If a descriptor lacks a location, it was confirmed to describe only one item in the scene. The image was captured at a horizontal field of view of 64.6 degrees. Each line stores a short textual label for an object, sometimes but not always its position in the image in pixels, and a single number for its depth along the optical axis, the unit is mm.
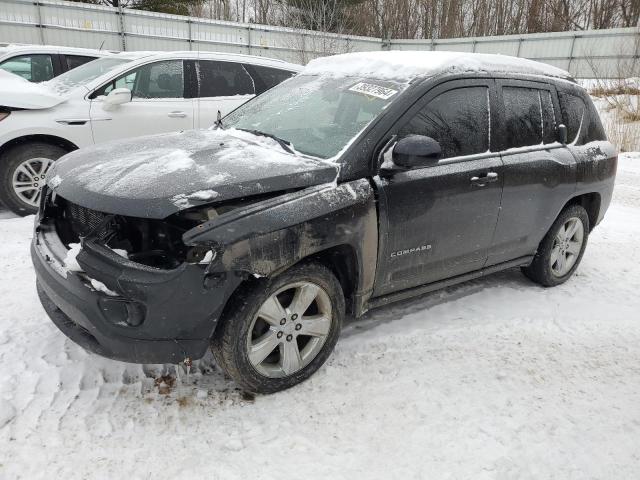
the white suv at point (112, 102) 5328
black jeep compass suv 2404
